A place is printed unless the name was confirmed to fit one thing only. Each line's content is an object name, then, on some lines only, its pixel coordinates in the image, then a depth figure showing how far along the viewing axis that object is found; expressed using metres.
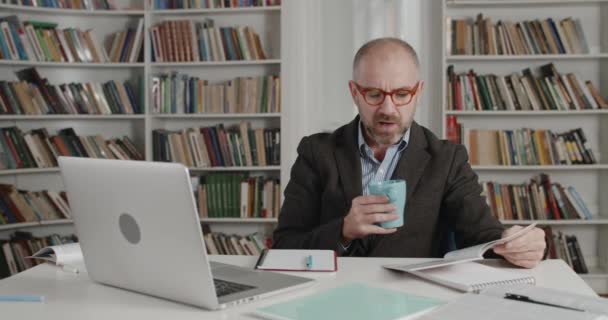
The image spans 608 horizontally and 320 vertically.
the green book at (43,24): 4.35
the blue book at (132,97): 4.53
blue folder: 1.24
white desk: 1.30
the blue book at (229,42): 4.46
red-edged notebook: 1.64
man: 1.95
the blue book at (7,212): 4.20
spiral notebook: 1.44
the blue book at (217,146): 4.48
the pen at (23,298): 1.40
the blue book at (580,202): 4.29
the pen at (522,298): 1.29
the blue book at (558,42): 4.23
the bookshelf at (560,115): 4.28
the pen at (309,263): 1.63
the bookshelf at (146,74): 4.44
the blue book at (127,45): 4.52
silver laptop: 1.23
